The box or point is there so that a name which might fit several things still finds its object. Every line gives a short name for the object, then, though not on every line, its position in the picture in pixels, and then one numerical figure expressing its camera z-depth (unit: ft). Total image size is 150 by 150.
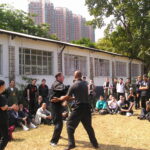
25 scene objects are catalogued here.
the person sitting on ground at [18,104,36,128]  25.01
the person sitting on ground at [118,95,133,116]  33.94
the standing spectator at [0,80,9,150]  13.48
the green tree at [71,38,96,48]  101.00
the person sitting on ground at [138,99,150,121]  29.24
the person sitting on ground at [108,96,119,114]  34.90
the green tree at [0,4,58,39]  77.45
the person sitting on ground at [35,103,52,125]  26.66
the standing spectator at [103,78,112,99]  43.73
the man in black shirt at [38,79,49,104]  31.14
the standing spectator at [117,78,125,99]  40.46
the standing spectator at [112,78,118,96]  42.87
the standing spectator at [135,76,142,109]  38.15
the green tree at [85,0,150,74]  62.44
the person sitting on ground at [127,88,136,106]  37.23
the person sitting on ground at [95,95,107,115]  35.05
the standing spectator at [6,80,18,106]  26.38
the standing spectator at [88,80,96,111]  36.44
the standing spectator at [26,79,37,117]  29.22
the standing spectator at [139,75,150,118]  31.54
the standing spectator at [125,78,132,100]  41.78
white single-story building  33.59
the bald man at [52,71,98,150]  16.55
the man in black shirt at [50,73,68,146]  17.71
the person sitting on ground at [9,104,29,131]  23.64
